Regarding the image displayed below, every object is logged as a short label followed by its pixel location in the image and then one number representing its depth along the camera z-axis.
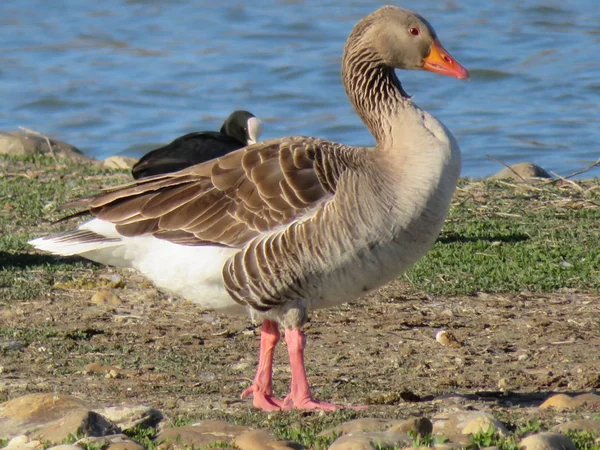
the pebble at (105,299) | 14.12
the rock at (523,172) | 22.06
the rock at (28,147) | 23.89
